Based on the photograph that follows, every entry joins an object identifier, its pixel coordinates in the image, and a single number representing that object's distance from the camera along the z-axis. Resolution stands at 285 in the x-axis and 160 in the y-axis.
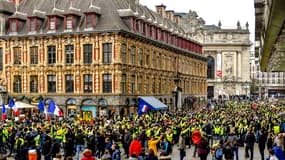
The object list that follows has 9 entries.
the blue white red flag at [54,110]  33.56
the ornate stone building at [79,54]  41.56
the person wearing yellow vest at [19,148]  17.41
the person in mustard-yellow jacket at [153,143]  19.06
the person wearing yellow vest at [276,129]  25.16
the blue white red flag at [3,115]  34.44
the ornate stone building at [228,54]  107.00
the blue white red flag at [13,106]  35.09
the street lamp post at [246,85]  108.46
